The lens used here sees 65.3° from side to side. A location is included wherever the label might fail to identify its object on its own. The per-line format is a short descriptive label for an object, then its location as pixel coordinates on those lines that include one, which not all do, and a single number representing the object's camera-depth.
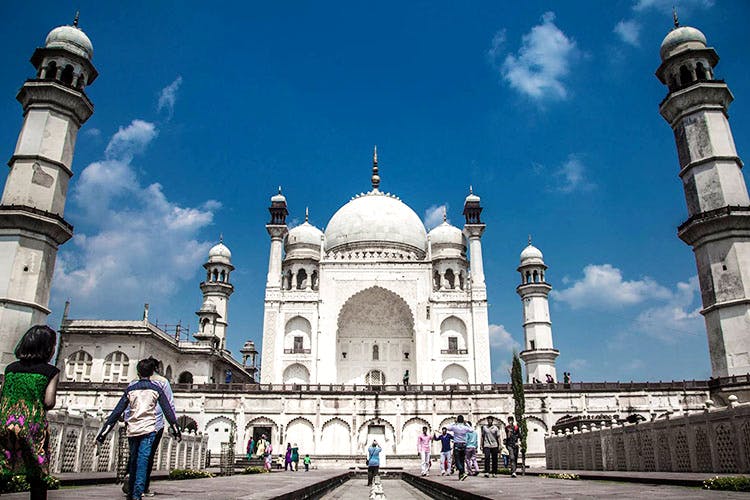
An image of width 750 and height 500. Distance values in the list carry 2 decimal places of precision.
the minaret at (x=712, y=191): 24.11
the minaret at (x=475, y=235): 36.34
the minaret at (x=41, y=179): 22.48
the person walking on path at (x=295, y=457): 22.28
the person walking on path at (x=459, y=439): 11.27
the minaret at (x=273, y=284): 34.56
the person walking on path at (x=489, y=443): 12.81
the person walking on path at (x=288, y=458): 21.17
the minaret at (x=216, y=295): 38.06
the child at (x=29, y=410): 3.87
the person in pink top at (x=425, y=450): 14.82
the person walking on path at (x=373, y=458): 13.88
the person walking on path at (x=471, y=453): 12.07
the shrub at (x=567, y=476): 11.51
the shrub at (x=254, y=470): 17.59
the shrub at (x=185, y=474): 11.38
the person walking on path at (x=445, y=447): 15.11
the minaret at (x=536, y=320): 36.59
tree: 21.42
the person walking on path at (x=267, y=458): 22.01
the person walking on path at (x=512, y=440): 13.07
